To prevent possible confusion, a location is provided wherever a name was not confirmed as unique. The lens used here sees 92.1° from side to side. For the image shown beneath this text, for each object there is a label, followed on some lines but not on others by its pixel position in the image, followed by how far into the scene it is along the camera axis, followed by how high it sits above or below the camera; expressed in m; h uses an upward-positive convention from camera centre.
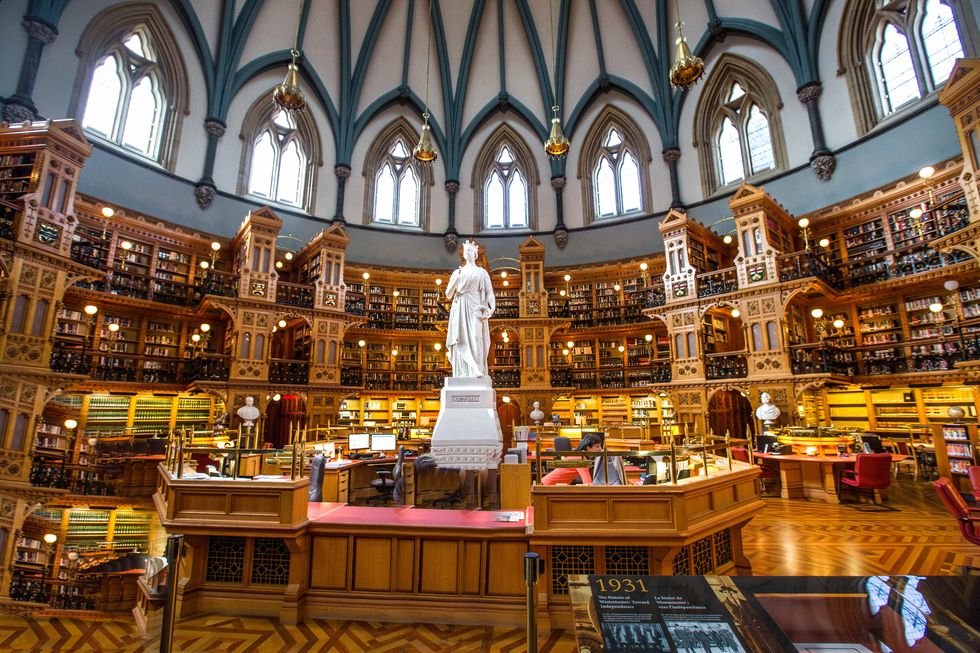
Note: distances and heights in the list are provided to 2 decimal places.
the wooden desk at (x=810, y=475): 9.09 -1.27
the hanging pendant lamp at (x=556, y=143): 10.85 +6.13
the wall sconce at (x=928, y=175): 11.62 +5.79
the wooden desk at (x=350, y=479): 7.67 -1.13
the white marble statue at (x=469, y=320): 8.33 +1.66
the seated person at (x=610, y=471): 4.38 -0.54
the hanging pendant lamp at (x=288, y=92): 9.38 +6.39
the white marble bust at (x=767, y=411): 11.48 +0.00
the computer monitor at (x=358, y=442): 9.46 -0.52
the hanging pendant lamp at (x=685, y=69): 8.30 +6.14
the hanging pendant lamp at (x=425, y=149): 10.73 +5.98
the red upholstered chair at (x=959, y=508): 4.88 -1.02
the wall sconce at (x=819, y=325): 13.72 +2.49
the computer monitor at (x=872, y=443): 9.62 -0.67
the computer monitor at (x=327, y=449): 8.80 -0.61
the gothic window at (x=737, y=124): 16.53 +10.47
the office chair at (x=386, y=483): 7.66 -1.08
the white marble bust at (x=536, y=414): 15.45 -0.01
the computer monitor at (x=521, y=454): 8.01 -0.67
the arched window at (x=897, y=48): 12.49 +10.03
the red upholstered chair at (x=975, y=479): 6.15 -0.91
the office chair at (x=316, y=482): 6.37 -0.89
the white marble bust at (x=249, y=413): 12.36 +0.10
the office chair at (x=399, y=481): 7.05 -1.00
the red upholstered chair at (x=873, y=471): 8.20 -1.05
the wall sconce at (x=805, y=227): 13.87 +5.45
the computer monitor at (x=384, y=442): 9.60 -0.53
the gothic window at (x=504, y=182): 21.28 +10.42
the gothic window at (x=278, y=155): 17.97 +10.27
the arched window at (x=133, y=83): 14.12 +10.63
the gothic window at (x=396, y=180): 20.59 +10.26
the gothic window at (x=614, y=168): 19.80 +10.40
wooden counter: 4.12 -1.22
